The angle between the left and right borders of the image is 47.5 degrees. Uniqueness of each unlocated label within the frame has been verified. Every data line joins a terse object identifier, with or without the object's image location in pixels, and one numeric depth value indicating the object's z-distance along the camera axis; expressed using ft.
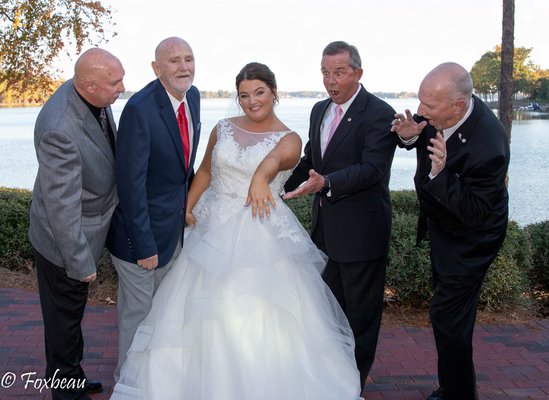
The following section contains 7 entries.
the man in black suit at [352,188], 12.49
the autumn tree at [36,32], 32.65
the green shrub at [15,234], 23.26
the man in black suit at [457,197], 11.06
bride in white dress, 11.46
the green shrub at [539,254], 21.36
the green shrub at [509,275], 18.83
